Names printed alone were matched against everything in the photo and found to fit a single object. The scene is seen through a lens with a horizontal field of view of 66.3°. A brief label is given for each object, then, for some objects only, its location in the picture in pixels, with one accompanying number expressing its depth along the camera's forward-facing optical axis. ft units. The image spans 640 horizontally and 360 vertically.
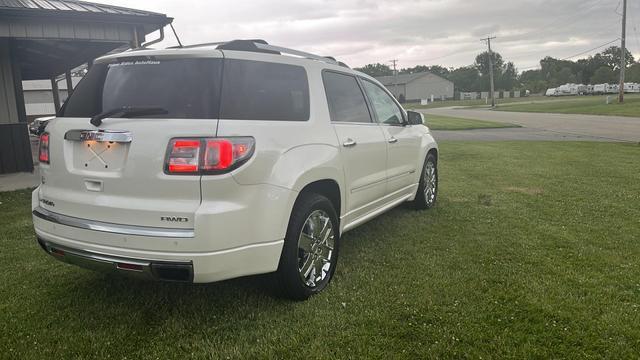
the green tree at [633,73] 314.35
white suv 9.43
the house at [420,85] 350.64
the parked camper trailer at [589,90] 294.99
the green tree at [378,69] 424.87
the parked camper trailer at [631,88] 281.93
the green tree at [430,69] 456.36
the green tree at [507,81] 373.20
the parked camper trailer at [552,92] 301.76
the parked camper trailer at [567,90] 299.99
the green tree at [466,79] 384.06
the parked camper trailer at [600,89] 279.16
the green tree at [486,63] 414.00
